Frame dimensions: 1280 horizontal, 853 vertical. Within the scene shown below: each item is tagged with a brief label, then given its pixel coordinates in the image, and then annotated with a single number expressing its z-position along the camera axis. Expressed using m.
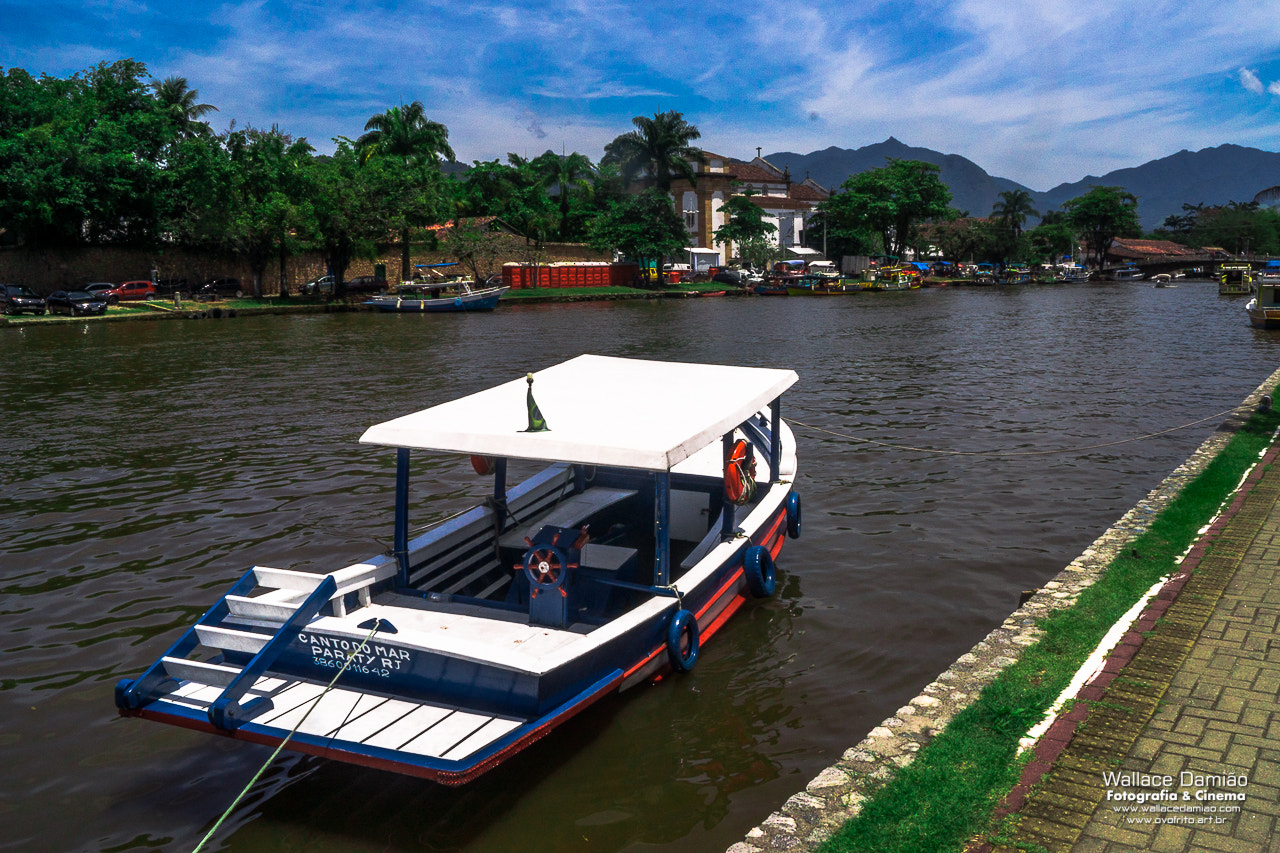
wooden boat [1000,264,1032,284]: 85.06
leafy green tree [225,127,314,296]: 48.72
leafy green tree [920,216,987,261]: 100.69
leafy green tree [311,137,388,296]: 50.53
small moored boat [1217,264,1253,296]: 62.12
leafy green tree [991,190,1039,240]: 104.06
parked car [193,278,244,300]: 51.47
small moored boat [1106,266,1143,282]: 99.38
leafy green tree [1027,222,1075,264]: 107.62
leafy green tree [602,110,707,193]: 74.19
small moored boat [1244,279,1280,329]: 34.97
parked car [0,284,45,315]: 42.19
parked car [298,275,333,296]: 55.25
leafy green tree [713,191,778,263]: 80.44
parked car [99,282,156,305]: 46.69
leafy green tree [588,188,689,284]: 67.50
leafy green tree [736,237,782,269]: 78.81
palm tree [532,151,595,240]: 77.62
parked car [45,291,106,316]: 43.06
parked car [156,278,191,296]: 50.66
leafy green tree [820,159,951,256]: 88.38
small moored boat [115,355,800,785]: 5.52
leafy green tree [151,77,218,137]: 60.78
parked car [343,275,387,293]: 55.66
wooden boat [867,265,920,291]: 75.69
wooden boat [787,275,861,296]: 68.75
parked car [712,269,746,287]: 73.00
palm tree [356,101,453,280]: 67.06
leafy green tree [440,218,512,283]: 61.41
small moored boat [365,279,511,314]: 50.09
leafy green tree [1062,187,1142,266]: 110.62
